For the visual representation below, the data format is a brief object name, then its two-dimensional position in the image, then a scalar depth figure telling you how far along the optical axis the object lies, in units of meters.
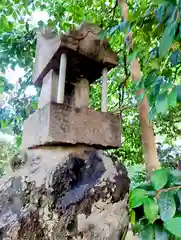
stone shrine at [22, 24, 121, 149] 0.92
